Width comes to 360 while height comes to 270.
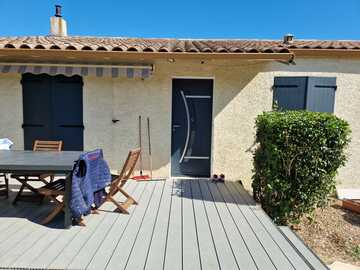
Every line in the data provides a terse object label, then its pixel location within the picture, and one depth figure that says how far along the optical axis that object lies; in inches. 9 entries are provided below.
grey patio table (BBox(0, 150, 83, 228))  160.1
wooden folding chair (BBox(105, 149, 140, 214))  181.0
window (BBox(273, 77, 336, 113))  291.1
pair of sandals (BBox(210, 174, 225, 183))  288.8
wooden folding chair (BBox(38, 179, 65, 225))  165.8
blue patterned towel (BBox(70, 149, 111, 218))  158.6
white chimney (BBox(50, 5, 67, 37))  383.2
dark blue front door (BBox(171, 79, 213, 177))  299.1
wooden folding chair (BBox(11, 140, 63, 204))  250.2
